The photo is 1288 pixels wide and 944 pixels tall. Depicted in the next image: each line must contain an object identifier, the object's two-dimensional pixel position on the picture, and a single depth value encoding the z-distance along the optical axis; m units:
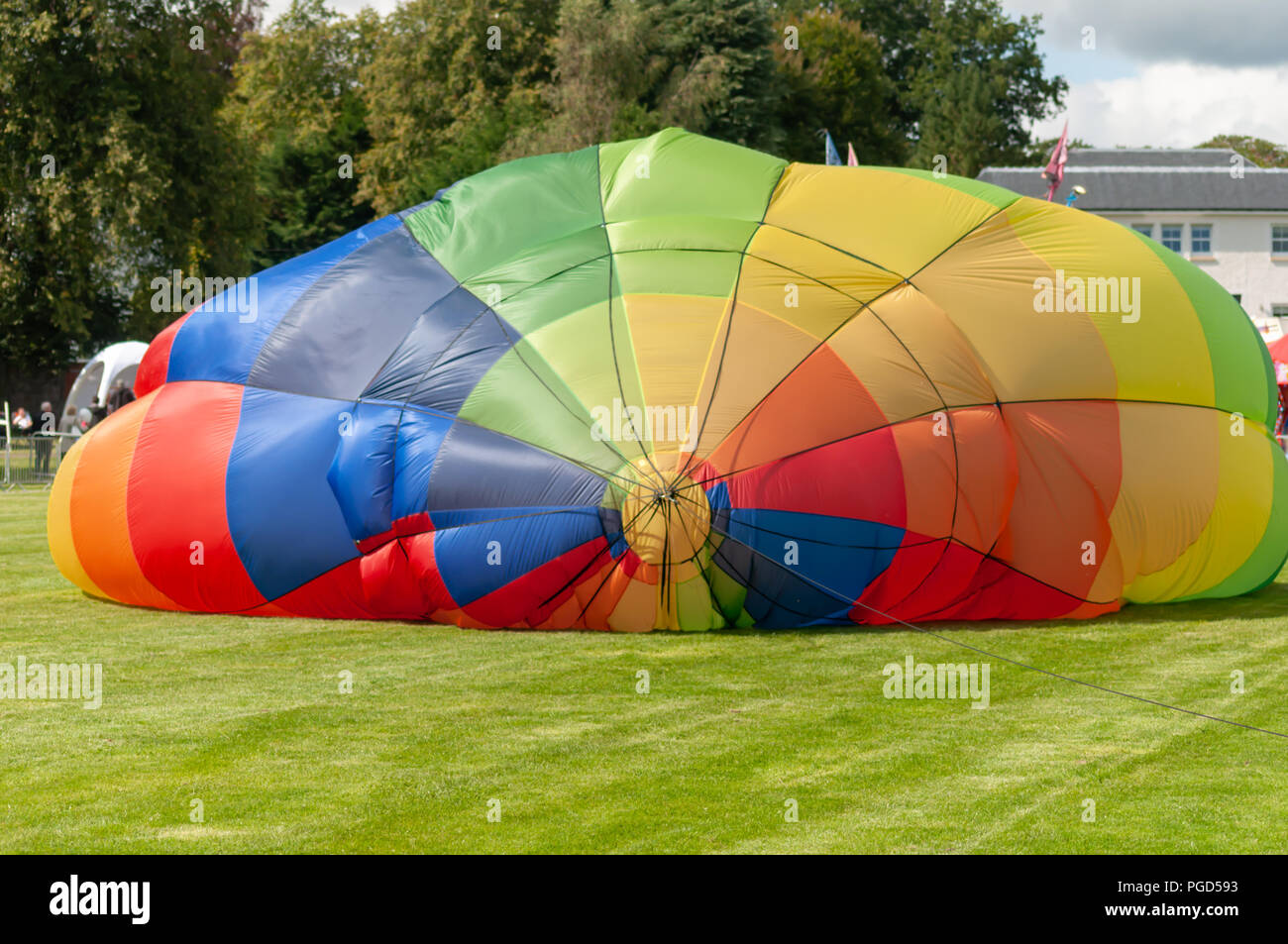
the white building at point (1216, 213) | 56.66
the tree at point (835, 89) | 57.31
